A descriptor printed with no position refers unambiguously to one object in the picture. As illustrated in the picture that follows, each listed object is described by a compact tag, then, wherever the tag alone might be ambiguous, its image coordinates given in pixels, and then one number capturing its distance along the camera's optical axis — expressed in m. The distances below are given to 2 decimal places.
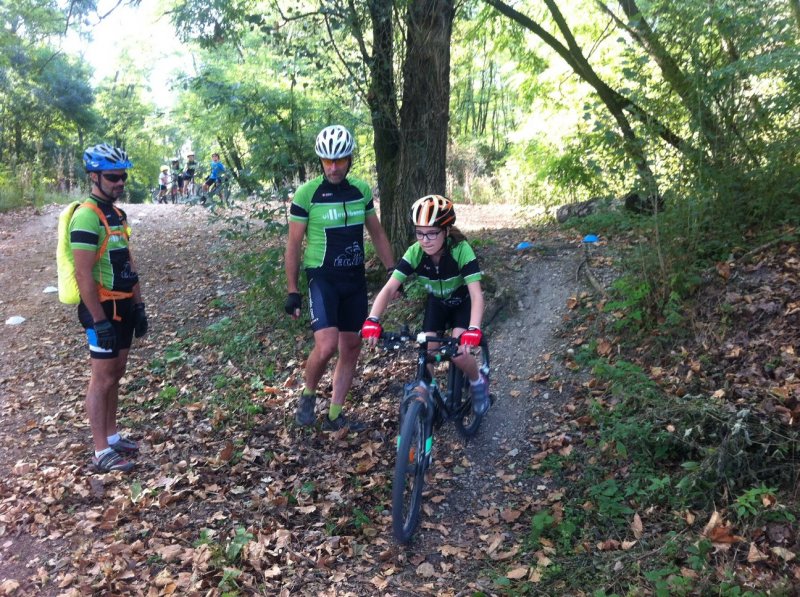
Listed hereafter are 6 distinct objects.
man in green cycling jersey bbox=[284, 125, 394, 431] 5.23
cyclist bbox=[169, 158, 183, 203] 23.55
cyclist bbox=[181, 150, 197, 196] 22.95
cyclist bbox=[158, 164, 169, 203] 25.81
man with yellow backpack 4.70
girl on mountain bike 4.39
